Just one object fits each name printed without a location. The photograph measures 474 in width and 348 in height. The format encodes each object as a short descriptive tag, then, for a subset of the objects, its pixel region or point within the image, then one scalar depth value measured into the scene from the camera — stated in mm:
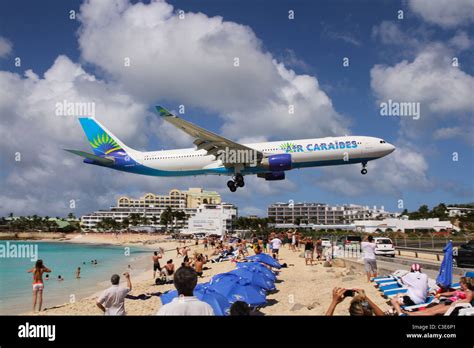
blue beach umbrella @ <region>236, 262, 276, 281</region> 19094
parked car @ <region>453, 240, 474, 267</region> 22594
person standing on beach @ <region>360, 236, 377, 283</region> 17125
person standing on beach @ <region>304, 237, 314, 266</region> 30984
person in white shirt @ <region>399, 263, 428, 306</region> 11148
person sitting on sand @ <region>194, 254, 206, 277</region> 26750
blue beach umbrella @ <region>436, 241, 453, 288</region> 12577
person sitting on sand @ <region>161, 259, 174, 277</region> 28030
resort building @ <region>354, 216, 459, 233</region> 76688
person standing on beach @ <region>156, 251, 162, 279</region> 29111
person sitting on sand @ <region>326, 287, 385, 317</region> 6227
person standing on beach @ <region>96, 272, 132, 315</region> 9109
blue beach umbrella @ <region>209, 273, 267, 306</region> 13523
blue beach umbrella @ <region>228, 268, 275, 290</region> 16714
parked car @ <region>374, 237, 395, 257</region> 33500
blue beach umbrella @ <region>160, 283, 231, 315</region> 10789
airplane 33938
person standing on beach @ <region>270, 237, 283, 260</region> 31717
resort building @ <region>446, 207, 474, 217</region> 103338
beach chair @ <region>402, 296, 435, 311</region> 10312
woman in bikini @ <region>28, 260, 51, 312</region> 16797
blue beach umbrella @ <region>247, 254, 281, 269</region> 23850
